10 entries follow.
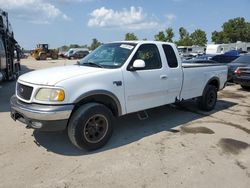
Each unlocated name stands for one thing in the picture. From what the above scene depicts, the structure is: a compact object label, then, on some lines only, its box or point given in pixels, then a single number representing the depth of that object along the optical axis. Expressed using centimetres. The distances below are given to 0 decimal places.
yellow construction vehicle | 3183
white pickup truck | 296
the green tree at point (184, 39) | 4620
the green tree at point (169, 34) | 4395
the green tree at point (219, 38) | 5134
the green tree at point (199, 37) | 4823
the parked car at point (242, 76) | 776
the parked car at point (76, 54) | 3501
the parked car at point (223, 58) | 1113
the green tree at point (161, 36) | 4378
